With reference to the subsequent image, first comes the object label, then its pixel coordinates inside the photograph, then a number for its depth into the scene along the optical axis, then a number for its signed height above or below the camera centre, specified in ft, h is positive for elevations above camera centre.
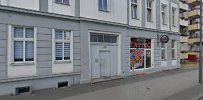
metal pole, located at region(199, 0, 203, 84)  24.18 -3.04
